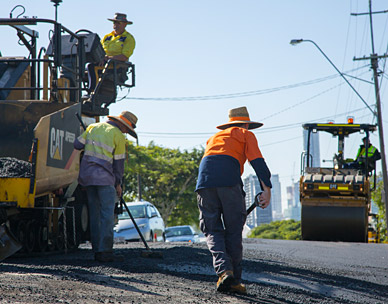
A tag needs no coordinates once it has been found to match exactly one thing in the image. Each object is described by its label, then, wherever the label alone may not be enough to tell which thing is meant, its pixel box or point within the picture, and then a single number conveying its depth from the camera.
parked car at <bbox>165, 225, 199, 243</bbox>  26.83
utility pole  28.09
